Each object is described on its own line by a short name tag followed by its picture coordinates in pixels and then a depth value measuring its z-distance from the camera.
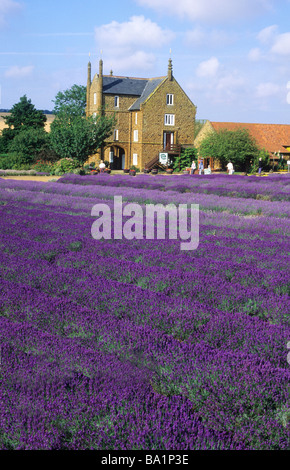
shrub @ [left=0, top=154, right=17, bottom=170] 44.19
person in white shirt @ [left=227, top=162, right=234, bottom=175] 36.19
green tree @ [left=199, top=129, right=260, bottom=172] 45.44
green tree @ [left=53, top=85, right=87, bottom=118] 64.38
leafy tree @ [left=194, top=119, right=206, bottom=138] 88.49
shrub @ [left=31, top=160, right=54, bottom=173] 41.54
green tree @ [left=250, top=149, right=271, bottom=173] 45.63
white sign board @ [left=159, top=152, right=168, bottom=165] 46.31
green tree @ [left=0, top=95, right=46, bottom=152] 54.00
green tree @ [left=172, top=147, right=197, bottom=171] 47.53
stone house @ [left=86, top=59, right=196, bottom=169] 47.19
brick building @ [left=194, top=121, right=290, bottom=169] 50.75
